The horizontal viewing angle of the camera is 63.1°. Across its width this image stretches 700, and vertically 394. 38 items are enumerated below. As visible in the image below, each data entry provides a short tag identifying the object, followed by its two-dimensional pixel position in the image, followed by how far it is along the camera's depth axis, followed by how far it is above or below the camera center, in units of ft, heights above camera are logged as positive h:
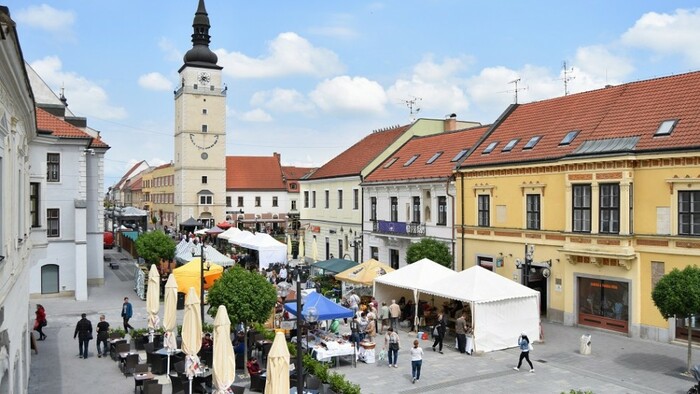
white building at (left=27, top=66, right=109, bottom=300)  95.71 -3.73
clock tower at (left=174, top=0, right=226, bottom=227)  224.33 +23.63
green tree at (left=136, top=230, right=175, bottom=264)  105.19 -10.11
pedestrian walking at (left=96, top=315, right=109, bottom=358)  62.85 -15.69
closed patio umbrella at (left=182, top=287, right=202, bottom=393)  47.55 -12.28
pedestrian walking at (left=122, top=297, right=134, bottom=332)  69.87 -14.90
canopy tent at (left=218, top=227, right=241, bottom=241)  136.93 -10.05
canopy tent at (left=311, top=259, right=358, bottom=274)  96.43 -12.55
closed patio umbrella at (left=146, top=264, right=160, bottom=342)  62.69 -12.37
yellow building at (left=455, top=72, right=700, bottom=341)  64.13 -1.22
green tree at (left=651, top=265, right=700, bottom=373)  49.66 -9.01
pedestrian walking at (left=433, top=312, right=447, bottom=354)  63.62 -15.70
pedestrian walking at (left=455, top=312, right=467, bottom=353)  63.26 -15.64
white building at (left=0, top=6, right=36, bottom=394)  25.88 -0.54
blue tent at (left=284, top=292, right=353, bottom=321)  60.54 -12.49
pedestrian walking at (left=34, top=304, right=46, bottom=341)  69.10 -15.76
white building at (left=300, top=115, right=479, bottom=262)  126.41 +0.35
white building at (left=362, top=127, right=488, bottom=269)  98.43 -0.63
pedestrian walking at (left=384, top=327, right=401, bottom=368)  57.47 -15.64
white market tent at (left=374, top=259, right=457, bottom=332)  72.18 -11.26
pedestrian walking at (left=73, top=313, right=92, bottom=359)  60.75 -15.02
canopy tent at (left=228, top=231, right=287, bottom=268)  117.19 -11.66
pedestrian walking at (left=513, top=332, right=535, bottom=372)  54.85 -15.17
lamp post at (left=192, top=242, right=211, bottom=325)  62.72 -10.34
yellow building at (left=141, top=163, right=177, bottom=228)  253.03 -0.76
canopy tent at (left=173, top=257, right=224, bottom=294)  77.77 -11.34
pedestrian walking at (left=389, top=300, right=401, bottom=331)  73.26 -15.49
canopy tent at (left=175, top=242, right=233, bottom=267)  101.09 -11.58
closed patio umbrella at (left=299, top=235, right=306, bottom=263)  125.51 -13.33
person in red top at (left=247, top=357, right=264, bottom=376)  51.11 -15.95
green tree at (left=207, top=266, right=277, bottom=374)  53.36 -9.78
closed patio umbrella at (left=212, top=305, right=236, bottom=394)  42.39 -12.71
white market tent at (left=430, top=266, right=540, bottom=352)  63.05 -12.84
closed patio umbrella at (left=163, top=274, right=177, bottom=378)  56.85 -12.87
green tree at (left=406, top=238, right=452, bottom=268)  87.30 -9.20
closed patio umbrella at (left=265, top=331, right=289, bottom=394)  38.22 -12.02
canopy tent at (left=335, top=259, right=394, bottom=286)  83.41 -12.00
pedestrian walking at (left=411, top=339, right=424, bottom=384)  52.11 -15.44
